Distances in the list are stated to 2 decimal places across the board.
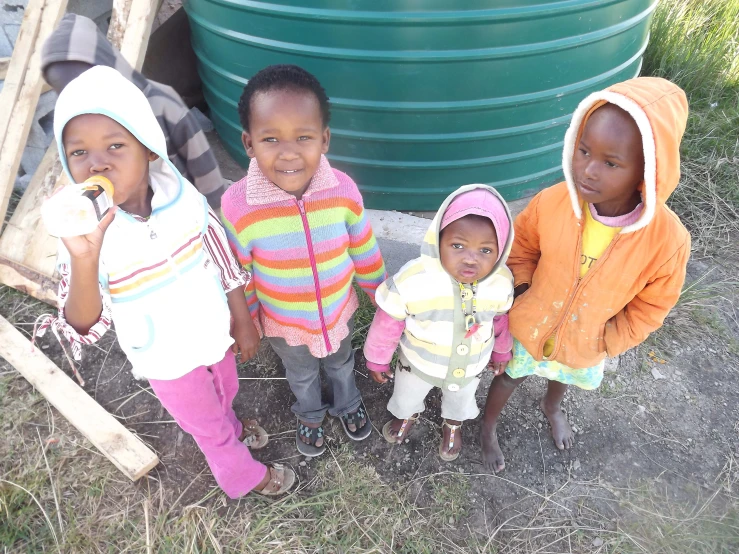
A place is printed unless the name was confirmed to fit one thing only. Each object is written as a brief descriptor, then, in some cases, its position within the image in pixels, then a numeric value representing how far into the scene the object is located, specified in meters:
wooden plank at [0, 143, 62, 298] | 2.76
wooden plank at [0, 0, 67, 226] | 2.72
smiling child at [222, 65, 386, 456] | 1.30
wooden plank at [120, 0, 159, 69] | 2.45
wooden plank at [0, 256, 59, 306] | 2.74
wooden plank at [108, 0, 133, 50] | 2.46
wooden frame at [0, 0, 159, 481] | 2.35
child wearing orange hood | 1.20
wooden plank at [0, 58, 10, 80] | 2.98
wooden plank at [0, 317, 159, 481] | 2.02
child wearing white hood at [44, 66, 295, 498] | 1.08
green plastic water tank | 2.06
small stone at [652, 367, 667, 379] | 2.42
